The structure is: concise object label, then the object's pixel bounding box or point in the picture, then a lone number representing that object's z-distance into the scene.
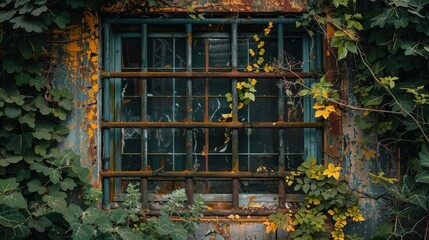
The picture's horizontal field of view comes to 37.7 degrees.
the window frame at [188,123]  4.85
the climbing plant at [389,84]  4.55
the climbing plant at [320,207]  4.68
